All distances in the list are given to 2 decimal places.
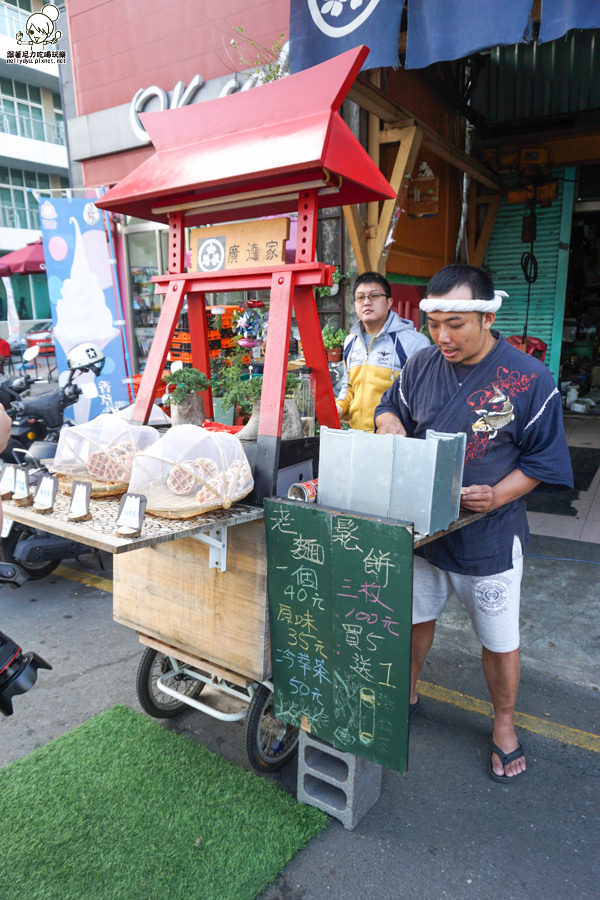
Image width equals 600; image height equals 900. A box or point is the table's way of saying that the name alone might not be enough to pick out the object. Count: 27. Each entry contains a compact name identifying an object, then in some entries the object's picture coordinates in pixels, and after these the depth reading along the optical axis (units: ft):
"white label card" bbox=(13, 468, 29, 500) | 6.93
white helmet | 24.86
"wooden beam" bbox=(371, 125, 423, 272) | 17.49
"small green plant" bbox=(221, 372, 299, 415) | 8.32
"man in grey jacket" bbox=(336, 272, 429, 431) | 12.35
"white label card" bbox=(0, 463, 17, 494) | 7.11
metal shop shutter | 27.37
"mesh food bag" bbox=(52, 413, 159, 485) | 7.08
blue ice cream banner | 24.48
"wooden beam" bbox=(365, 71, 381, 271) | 18.17
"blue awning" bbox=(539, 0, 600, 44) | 11.35
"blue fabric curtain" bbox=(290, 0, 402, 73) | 13.67
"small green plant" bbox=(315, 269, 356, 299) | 20.01
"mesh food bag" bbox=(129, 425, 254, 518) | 6.23
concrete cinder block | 7.25
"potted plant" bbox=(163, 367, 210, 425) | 8.63
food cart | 7.10
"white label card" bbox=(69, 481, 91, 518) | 6.20
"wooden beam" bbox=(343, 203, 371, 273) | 17.43
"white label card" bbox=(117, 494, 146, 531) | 5.66
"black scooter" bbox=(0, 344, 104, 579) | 13.78
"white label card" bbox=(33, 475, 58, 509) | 6.53
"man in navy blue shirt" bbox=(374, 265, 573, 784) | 7.28
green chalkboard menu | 6.24
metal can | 7.11
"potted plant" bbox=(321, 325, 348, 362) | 18.94
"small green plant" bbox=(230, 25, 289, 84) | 18.95
